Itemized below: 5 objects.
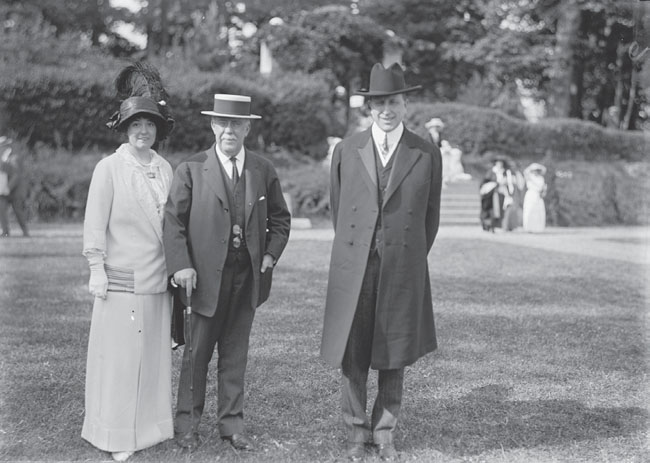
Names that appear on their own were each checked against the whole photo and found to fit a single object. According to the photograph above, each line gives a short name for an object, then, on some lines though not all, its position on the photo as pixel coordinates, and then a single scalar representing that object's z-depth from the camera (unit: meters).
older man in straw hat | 4.27
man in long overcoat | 4.30
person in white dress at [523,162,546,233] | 19.52
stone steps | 20.42
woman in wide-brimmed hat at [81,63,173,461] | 4.21
